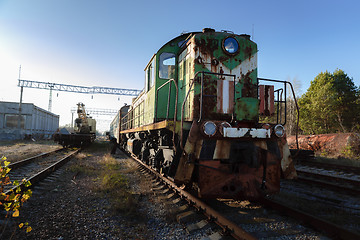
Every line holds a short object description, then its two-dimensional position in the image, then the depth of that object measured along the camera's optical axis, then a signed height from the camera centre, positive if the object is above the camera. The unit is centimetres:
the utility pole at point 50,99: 4097 +590
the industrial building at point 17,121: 2623 +120
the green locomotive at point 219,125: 365 +21
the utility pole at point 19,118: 2531 +149
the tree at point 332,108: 2145 +312
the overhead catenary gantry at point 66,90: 3501 +759
